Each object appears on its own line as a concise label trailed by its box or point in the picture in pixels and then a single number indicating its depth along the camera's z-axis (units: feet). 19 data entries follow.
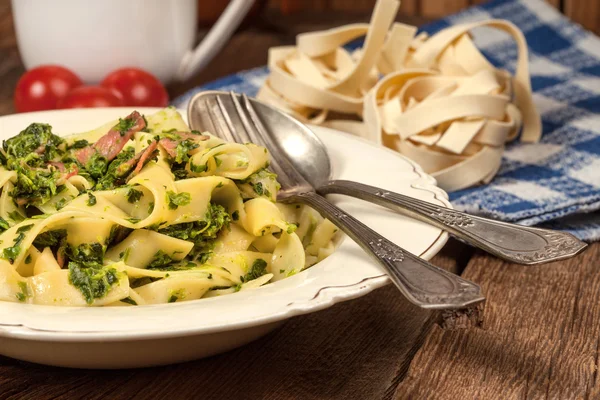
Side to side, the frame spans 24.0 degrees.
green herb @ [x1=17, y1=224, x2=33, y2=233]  1.35
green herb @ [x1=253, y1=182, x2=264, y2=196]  1.45
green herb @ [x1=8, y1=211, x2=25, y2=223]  1.40
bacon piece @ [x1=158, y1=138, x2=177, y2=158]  1.42
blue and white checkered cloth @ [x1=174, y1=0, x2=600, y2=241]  1.60
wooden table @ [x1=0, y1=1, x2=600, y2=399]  1.31
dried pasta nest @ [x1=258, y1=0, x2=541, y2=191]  1.69
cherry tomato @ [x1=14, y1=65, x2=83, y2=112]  1.92
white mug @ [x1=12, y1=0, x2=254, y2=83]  1.94
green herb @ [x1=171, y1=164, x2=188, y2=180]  1.44
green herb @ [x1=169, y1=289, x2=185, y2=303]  1.33
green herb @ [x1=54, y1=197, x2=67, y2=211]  1.40
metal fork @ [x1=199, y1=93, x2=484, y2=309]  1.15
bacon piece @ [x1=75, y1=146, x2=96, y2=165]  1.46
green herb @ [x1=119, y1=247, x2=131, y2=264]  1.37
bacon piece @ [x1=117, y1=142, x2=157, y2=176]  1.41
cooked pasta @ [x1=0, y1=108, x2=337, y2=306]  1.33
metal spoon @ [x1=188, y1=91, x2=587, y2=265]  1.30
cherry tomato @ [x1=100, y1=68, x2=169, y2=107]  1.92
